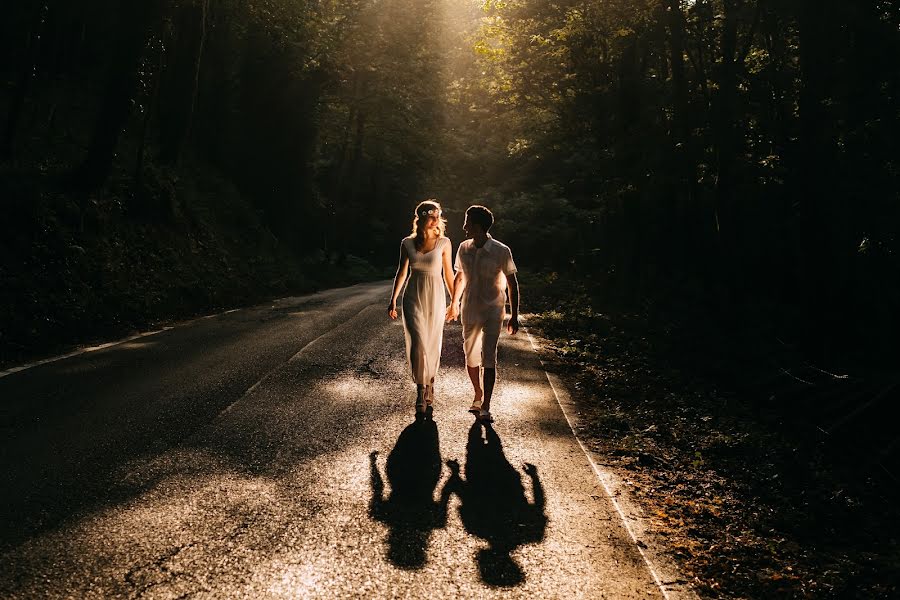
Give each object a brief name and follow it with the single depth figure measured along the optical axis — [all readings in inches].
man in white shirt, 296.2
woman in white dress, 300.2
